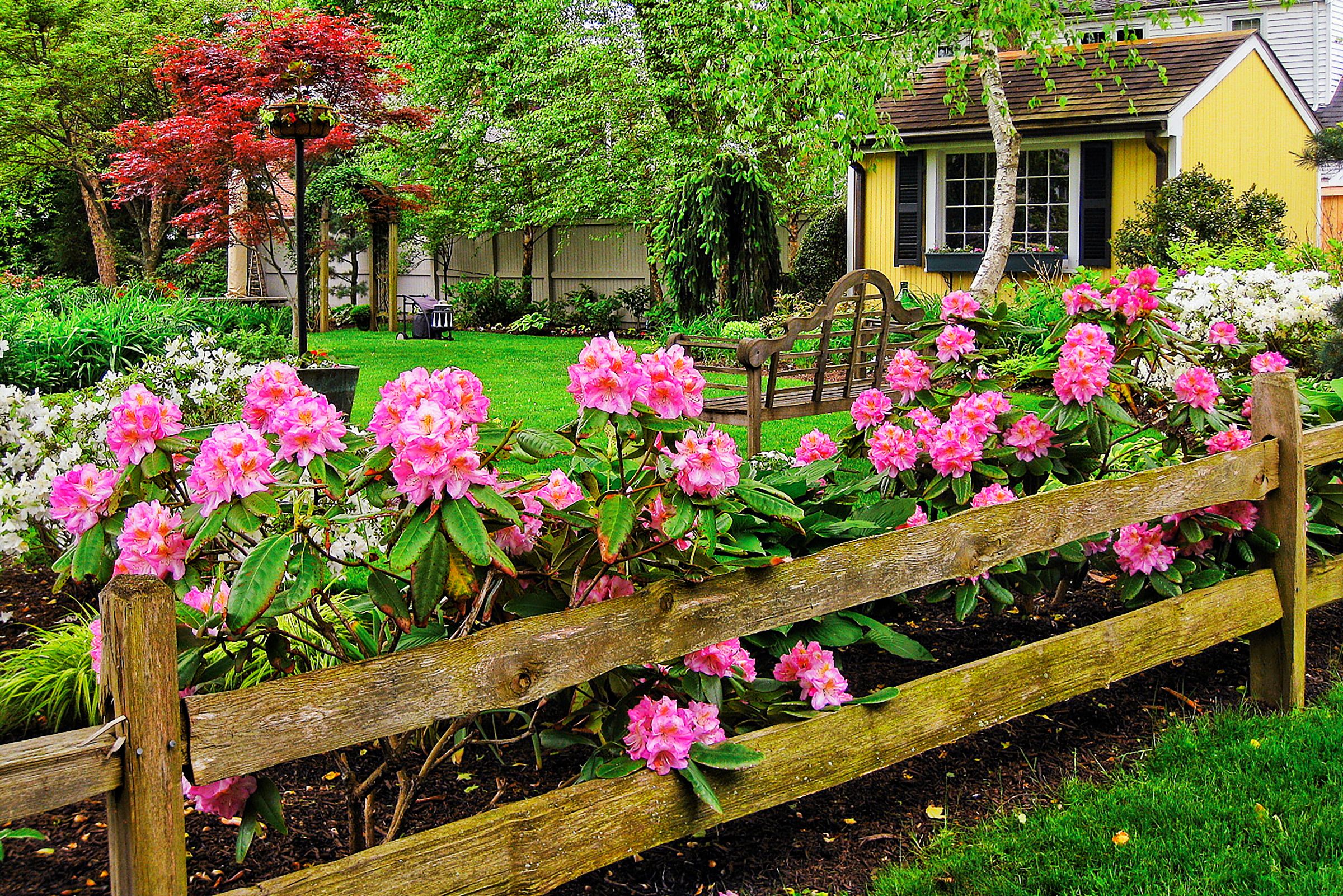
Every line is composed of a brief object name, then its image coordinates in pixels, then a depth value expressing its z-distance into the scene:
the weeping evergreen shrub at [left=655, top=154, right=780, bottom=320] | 14.84
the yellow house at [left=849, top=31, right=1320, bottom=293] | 14.96
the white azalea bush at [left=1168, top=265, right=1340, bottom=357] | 7.03
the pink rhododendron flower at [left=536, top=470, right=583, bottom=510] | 2.28
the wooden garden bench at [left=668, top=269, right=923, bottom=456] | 5.91
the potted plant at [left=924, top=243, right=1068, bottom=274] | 15.26
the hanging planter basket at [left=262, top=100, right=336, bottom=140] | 10.43
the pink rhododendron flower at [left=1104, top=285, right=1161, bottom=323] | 3.59
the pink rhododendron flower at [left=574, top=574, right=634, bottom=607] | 2.32
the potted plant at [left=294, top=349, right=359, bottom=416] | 7.14
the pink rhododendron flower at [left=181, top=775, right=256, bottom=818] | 1.94
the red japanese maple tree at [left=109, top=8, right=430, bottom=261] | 13.83
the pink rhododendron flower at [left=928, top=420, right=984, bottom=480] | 3.43
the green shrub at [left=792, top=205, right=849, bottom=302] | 17.62
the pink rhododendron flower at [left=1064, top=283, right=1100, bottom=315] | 3.59
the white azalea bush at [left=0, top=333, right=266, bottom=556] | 3.66
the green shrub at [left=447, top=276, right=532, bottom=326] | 20.53
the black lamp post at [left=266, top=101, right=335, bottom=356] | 10.44
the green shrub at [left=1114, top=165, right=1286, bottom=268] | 13.79
